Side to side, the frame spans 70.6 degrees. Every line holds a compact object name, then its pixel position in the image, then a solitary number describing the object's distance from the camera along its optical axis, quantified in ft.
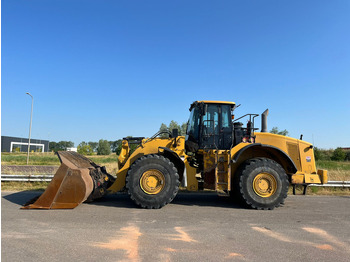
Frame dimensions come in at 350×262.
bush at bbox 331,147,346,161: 130.91
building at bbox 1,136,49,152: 304.30
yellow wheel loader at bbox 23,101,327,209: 19.01
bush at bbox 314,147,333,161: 131.87
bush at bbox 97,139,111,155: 278.30
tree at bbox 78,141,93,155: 200.59
